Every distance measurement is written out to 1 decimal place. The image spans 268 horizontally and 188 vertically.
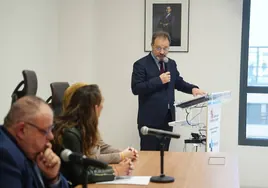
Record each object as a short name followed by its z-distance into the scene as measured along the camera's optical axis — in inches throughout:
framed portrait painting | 191.9
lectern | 149.8
